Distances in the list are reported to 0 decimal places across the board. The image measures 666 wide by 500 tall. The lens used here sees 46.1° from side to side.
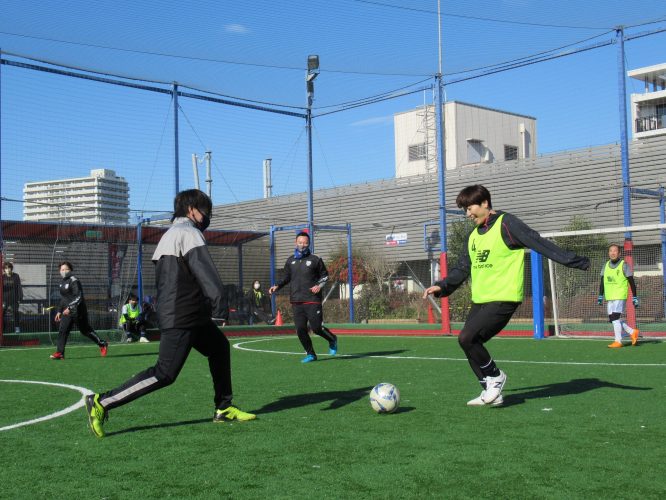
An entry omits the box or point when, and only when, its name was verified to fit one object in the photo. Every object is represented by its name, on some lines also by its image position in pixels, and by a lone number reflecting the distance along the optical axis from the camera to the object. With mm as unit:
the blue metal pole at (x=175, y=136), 20906
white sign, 33938
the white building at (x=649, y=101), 57406
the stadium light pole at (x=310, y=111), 23766
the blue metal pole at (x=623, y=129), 18141
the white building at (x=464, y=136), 47656
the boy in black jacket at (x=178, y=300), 6039
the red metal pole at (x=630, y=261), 17355
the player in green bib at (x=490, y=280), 7207
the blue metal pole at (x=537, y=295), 18688
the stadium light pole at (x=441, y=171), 20938
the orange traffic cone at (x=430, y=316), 24438
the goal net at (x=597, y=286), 18141
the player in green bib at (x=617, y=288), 15273
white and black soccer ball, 6789
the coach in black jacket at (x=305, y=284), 13305
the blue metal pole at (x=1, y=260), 18175
